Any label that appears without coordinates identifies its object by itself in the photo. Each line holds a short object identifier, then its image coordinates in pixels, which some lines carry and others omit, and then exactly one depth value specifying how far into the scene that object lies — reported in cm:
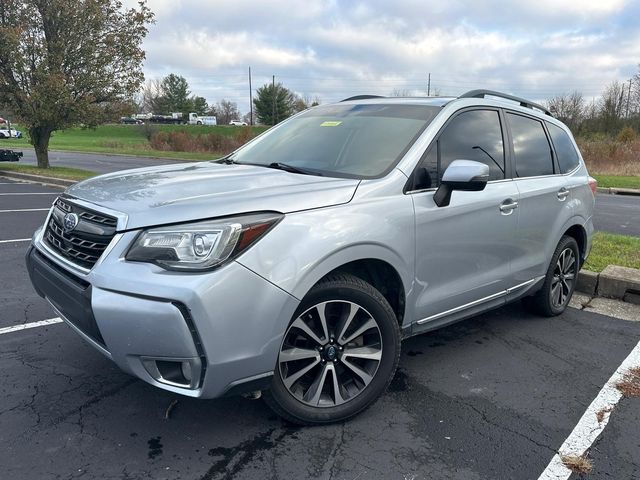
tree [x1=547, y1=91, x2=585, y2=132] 4266
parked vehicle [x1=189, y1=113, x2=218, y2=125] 8444
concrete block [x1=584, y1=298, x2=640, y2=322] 490
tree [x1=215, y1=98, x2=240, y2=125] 10369
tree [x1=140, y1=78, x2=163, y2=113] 9331
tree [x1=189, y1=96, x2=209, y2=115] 9481
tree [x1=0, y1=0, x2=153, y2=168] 1614
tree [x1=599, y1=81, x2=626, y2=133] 3750
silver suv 240
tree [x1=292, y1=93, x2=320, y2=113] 7071
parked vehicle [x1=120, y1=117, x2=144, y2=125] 8112
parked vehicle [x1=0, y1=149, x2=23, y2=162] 2002
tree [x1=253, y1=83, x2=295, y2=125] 6525
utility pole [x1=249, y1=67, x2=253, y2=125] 6944
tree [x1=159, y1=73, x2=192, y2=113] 9369
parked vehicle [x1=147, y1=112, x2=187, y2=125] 8202
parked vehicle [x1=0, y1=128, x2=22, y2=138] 6062
